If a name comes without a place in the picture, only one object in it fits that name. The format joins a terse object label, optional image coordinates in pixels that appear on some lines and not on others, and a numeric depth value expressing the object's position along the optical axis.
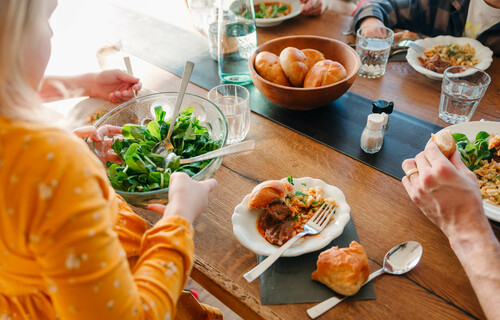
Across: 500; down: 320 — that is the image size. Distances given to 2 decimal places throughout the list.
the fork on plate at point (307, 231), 0.75
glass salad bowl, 0.85
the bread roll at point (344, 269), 0.71
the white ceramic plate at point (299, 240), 0.78
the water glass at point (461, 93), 1.14
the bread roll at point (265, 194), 0.87
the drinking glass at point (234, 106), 1.11
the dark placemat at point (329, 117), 1.09
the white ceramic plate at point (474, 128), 1.02
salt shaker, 1.03
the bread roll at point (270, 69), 1.21
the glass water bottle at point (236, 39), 1.36
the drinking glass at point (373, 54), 1.39
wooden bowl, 1.13
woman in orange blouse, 0.51
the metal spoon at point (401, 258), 0.76
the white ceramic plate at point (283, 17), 1.78
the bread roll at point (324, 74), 1.15
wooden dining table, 0.71
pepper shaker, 1.09
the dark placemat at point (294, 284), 0.72
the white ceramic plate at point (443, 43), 1.37
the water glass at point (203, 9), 1.75
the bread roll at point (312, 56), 1.27
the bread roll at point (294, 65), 1.19
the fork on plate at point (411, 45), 1.48
